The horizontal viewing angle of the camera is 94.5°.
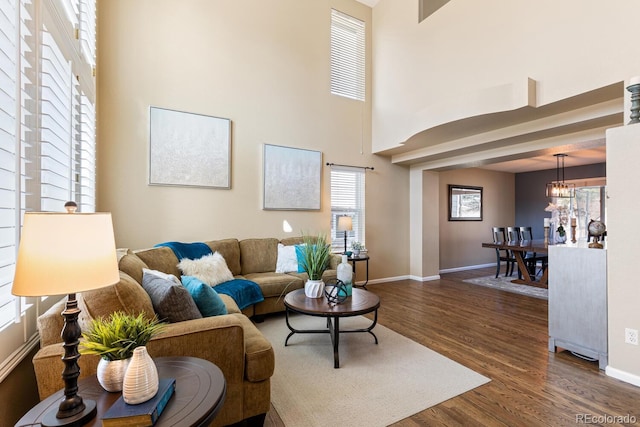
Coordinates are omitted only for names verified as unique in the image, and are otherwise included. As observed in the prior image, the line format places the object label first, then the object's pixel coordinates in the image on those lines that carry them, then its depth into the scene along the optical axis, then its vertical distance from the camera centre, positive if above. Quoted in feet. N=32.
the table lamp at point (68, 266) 2.97 -0.55
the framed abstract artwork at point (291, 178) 15.25 +1.97
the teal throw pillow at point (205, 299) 6.53 -1.90
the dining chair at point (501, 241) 20.52 -1.81
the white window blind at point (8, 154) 3.95 +0.83
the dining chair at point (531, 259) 19.89 -3.03
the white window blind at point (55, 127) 5.34 +1.77
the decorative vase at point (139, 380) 3.34 -1.91
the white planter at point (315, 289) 9.26 -2.33
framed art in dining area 23.31 +0.98
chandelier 20.12 +1.83
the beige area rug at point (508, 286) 16.37 -4.34
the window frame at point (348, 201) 17.66 +0.81
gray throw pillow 5.55 -1.69
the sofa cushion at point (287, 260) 13.82 -2.15
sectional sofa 4.42 -2.21
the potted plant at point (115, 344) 3.58 -1.60
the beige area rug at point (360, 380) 6.38 -4.25
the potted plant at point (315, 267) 9.22 -1.65
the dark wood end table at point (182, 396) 3.25 -2.24
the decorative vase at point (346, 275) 9.48 -1.96
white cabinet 8.25 -2.54
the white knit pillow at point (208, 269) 10.77 -2.05
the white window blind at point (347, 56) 17.78 +9.80
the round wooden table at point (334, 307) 8.12 -2.65
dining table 17.46 -2.41
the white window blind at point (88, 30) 8.40 +5.73
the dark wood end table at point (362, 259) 16.12 -2.69
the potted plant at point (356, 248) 16.77 -1.92
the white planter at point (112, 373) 3.65 -1.97
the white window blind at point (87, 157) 8.52 +1.76
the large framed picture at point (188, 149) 12.70 +2.93
